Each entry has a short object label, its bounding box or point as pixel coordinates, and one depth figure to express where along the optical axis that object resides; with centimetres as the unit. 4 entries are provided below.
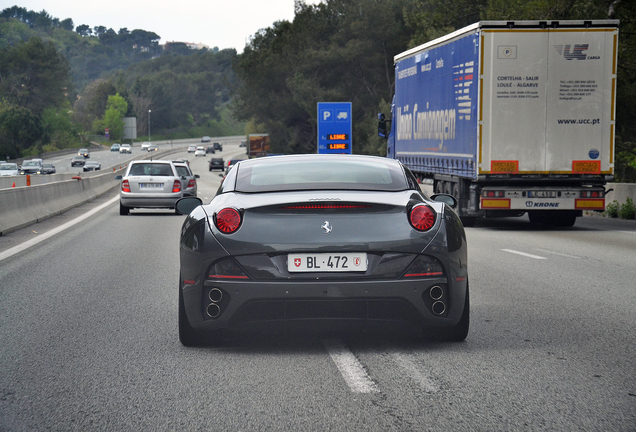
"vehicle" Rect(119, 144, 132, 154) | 14150
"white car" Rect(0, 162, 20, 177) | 6204
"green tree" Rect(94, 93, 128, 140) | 18188
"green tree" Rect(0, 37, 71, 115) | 15162
